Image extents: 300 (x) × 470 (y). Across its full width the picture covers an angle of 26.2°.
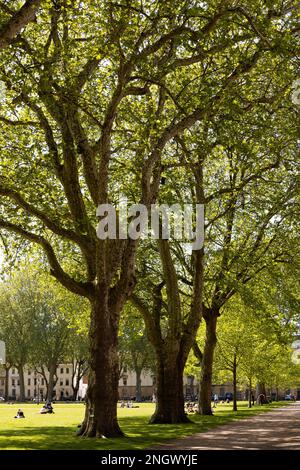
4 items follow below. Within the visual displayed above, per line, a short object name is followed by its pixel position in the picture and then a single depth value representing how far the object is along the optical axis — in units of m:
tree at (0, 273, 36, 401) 78.00
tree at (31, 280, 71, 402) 79.31
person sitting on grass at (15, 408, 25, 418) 36.59
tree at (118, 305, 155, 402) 88.38
